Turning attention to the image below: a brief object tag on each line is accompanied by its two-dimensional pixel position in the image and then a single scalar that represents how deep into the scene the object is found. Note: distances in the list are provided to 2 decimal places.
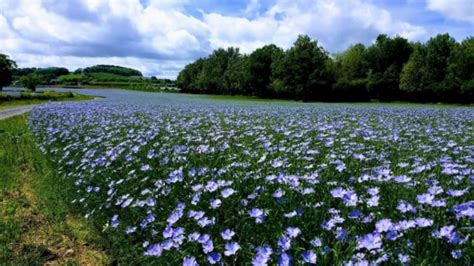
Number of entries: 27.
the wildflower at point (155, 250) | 2.62
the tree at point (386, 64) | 52.50
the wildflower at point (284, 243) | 2.39
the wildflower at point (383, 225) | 2.37
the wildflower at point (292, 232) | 2.47
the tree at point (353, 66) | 58.78
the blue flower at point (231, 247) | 2.45
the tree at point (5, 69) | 46.12
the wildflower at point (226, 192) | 3.08
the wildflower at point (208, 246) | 2.44
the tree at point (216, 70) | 74.56
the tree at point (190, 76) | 93.32
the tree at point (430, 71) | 43.84
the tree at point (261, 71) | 59.31
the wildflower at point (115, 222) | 3.22
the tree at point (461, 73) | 41.47
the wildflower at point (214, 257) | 2.40
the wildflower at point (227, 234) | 2.55
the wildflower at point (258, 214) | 2.71
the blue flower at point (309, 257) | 2.15
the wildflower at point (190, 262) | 2.45
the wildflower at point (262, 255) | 2.28
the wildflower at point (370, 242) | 2.19
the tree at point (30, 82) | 60.09
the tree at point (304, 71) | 49.91
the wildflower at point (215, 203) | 2.95
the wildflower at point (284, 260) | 2.17
